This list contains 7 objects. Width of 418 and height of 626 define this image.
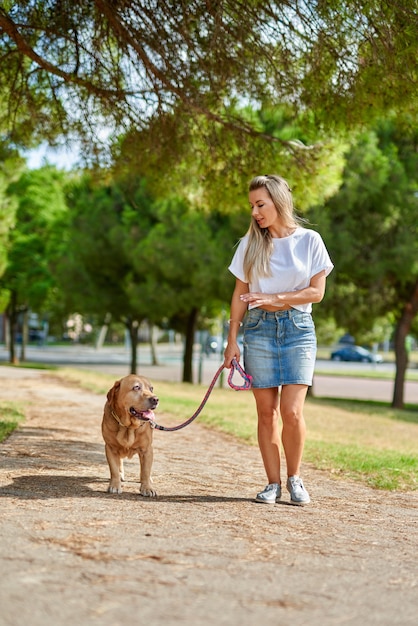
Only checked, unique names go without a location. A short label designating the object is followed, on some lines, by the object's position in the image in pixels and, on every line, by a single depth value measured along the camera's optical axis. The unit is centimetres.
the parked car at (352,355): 6291
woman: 499
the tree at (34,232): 3138
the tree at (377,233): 1961
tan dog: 500
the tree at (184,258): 2025
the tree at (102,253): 2333
